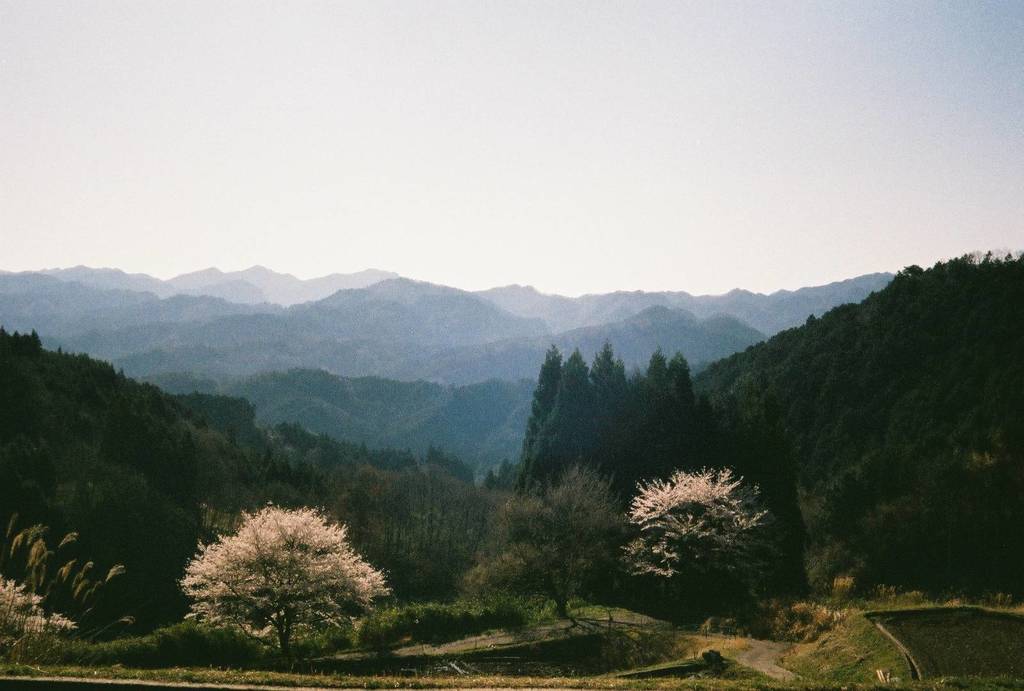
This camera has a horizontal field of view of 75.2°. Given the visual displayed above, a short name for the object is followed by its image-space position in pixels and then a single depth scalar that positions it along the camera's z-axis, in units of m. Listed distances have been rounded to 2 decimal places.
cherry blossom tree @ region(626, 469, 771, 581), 32.44
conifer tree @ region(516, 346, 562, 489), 49.56
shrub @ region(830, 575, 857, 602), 32.84
